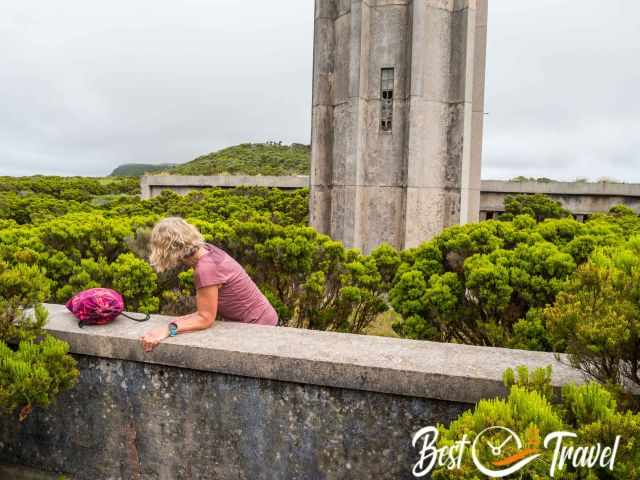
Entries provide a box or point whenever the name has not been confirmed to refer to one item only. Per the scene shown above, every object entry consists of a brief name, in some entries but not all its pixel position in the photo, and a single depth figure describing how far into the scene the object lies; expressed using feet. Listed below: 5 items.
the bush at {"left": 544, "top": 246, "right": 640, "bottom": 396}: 7.35
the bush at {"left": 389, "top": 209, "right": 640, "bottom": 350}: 16.83
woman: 11.25
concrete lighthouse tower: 34.86
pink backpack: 11.44
